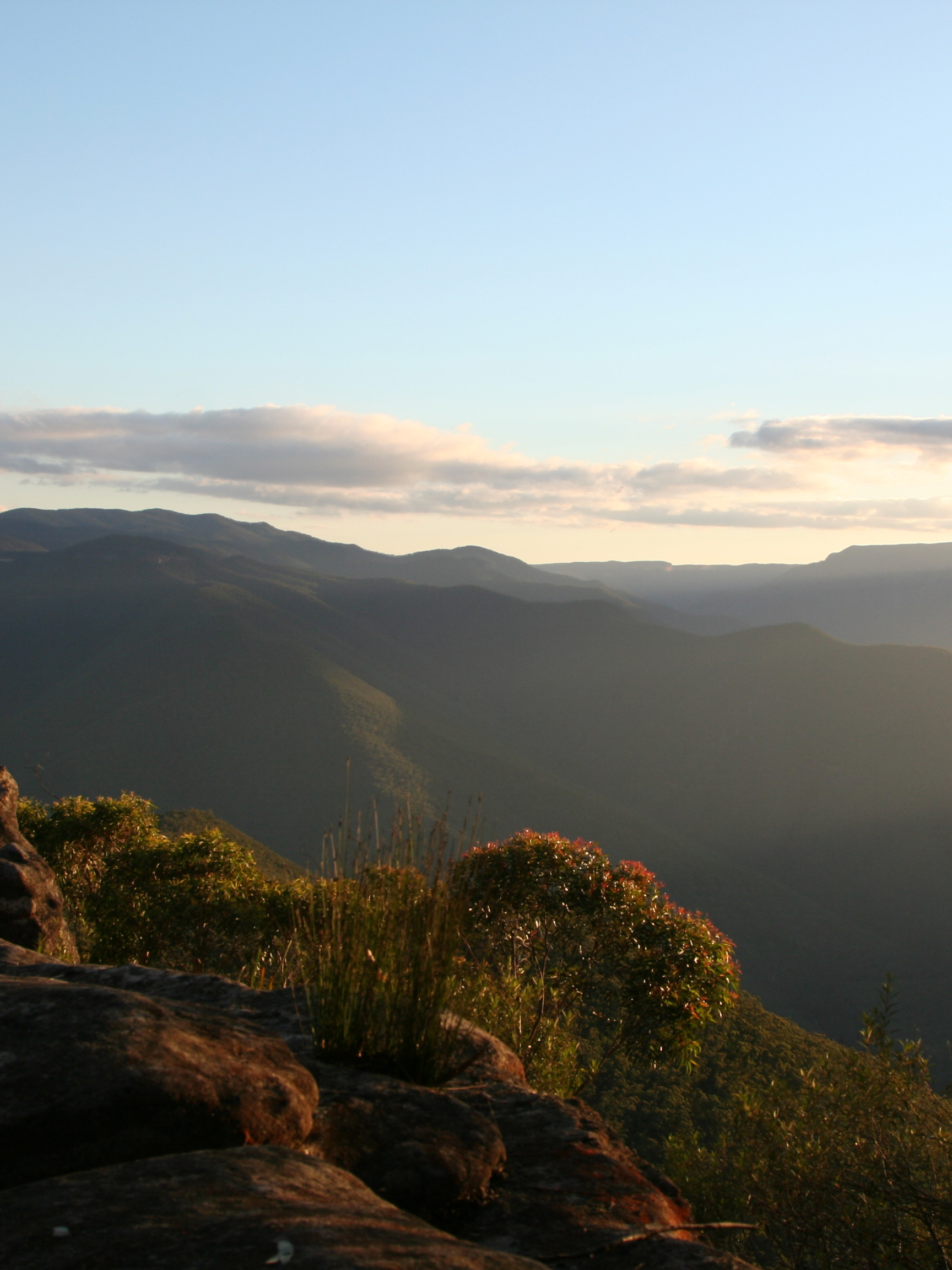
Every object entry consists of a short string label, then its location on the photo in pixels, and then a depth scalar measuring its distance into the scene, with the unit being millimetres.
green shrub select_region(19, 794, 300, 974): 11508
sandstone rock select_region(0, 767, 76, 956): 8117
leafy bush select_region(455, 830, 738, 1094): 8203
